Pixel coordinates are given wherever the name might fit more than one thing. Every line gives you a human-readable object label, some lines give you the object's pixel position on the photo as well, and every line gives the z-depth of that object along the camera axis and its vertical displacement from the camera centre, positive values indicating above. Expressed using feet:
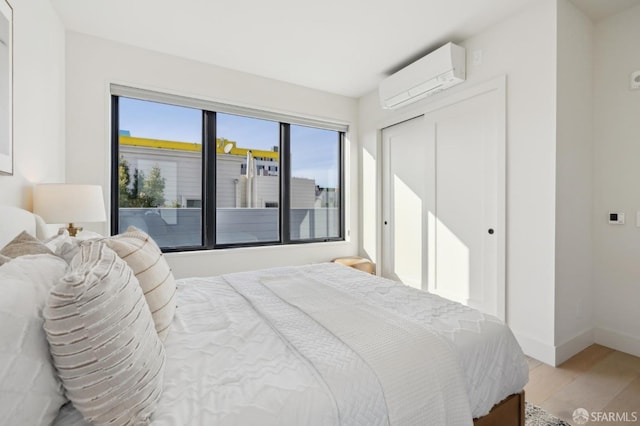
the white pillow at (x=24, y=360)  1.80 -0.93
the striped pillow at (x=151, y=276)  3.48 -0.77
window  9.84 +1.44
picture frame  4.90 +2.06
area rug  5.07 -3.50
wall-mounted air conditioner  8.70 +4.21
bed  2.61 -1.55
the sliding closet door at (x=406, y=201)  10.80 +0.43
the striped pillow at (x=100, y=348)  2.02 -0.96
